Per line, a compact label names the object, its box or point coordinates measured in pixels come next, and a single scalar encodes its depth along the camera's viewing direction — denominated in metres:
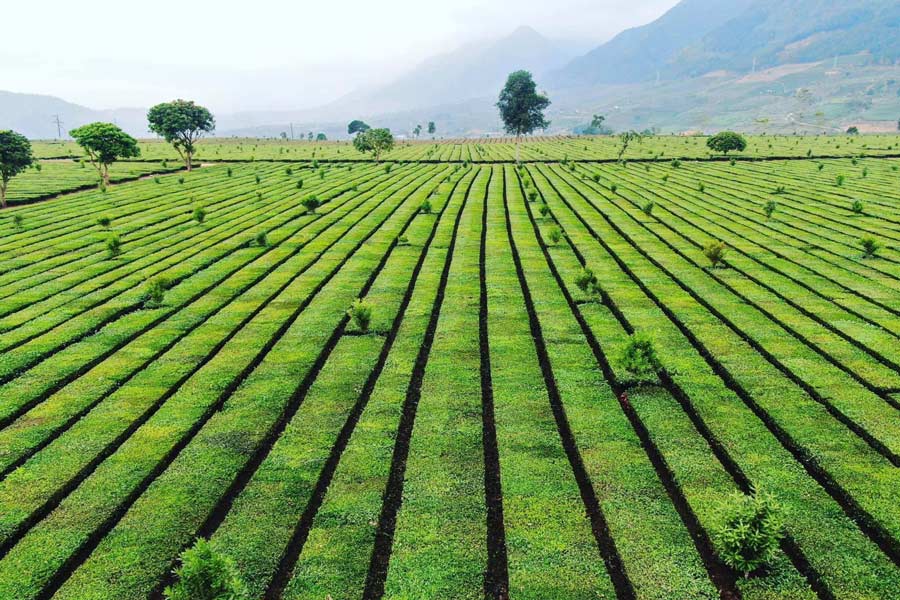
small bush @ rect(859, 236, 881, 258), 32.03
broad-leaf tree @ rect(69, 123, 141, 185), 66.38
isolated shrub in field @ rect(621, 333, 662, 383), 17.00
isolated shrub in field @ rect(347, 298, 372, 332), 21.61
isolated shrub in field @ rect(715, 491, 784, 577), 9.97
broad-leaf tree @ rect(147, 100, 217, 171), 82.44
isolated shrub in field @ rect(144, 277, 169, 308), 24.91
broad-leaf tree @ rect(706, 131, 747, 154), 97.62
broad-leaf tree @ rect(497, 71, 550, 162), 144.25
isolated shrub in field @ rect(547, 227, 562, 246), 35.19
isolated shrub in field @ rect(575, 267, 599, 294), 25.47
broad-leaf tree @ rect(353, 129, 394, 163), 98.94
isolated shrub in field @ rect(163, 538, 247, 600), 8.51
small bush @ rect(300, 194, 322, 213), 48.66
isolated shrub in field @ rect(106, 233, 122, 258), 33.94
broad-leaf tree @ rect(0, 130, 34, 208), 52.53
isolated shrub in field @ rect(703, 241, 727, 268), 30.41
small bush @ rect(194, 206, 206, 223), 43.97
